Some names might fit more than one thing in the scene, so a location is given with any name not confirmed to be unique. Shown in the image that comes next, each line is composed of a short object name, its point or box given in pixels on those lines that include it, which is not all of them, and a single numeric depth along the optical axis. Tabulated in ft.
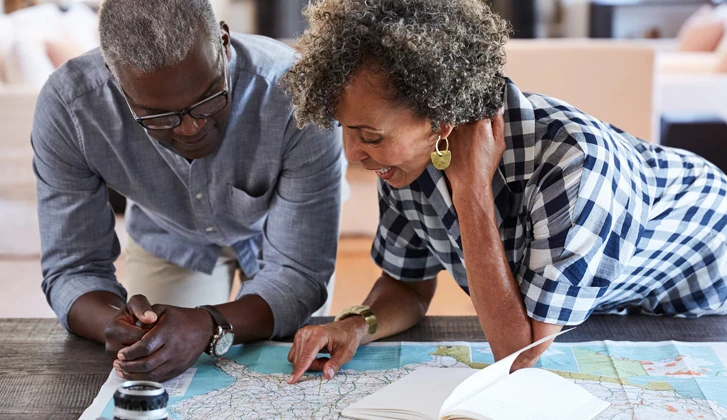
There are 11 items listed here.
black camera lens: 3.22
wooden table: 4.30
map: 4.09
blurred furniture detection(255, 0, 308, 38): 24.47
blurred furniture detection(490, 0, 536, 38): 25.02
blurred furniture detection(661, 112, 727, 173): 12.60
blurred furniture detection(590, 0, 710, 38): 25.35
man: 4.64
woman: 4.09
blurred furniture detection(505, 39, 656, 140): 11.18
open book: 3.78
